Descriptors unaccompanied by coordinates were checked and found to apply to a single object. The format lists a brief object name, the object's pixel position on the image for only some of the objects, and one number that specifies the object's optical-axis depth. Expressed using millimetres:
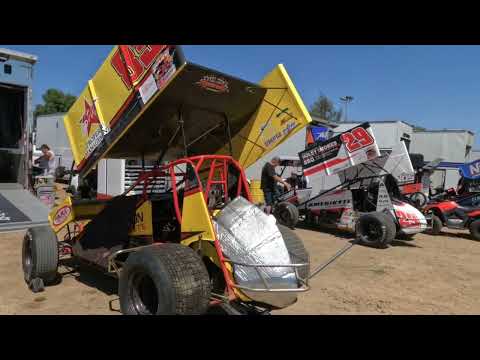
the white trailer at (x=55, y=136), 21875
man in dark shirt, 9664
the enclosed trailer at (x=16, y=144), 7363
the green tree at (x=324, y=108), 67062
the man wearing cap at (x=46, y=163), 9820
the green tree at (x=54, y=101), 53188
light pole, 51100
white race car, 8117
